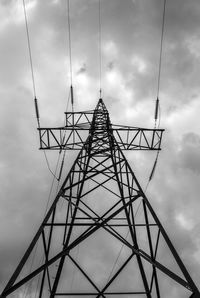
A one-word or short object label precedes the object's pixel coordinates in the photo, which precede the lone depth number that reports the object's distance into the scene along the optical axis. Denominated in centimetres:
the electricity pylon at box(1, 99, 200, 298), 522
